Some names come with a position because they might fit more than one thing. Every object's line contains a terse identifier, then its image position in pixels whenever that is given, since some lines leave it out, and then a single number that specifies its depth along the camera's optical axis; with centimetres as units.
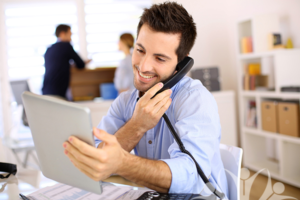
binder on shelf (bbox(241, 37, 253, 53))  313
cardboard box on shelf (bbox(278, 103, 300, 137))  247
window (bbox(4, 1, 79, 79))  395
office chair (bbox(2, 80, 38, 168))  286
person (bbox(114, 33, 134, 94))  338
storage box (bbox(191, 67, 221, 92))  345
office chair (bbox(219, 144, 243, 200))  100
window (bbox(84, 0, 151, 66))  406
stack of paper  82
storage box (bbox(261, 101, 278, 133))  272
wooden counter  394
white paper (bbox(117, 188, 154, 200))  79
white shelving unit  266
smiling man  64
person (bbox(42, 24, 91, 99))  331
